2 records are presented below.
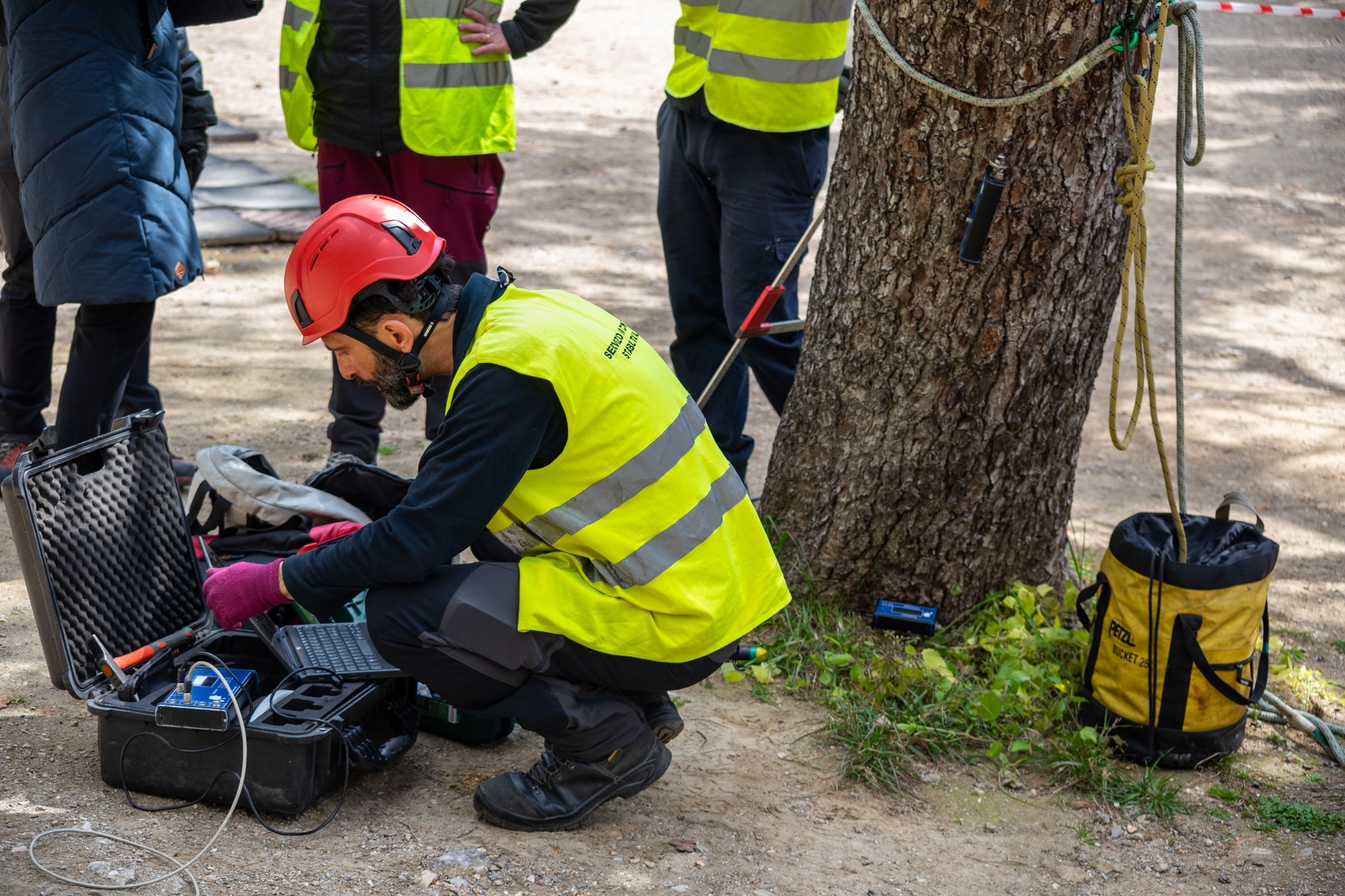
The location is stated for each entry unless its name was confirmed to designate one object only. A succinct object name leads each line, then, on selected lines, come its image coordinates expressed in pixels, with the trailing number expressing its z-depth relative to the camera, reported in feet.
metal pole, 12.03
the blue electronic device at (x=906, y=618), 11.58
